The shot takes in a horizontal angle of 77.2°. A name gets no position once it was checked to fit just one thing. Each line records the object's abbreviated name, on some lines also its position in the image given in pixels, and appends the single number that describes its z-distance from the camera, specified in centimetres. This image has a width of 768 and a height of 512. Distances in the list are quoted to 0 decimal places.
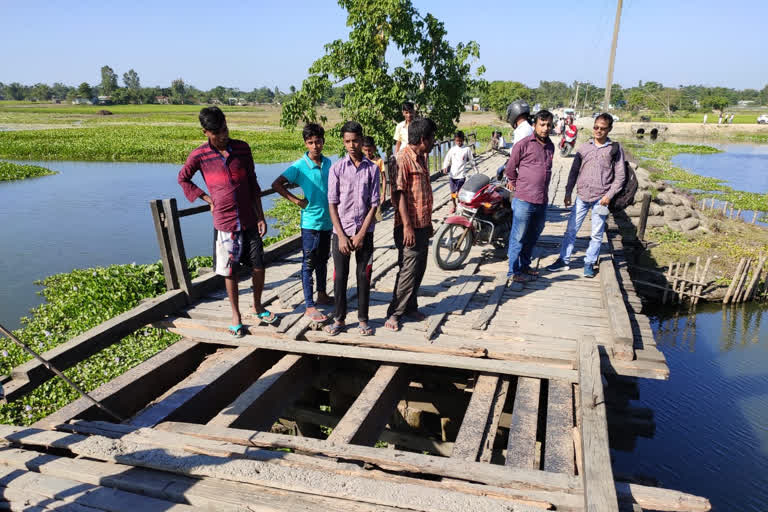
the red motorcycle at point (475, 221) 615
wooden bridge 253
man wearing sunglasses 540
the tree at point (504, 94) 7244
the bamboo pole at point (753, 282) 1012
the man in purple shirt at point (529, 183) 516
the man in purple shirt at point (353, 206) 380
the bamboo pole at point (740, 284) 1015
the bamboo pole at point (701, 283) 1015
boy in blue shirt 424
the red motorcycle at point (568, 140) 1833
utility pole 1604
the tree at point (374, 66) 816
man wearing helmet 677
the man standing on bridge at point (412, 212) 385
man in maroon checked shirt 386
